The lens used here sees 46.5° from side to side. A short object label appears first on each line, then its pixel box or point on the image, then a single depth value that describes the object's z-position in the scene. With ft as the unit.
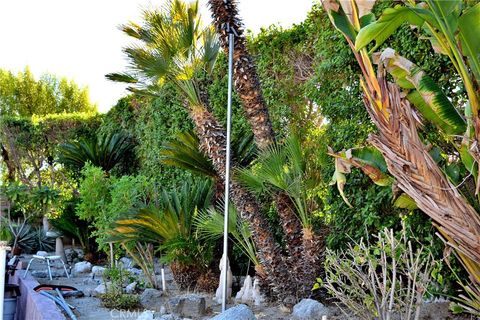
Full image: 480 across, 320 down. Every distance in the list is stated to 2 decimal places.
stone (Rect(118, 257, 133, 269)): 38.12
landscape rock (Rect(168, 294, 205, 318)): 23.17
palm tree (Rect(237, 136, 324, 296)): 22.00
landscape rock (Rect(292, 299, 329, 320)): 21.20
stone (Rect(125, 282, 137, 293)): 28.26
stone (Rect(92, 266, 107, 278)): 35.46
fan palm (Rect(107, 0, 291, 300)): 23.85
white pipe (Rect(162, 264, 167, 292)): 28.40
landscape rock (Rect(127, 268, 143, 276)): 34.47
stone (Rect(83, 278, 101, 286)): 32.78
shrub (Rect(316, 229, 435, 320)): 15.43
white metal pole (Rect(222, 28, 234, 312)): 22.17
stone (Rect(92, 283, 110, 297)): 28.37
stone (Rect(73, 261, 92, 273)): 37.78
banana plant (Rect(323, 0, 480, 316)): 15.31
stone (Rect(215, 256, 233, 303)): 26.01
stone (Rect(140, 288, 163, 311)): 25.87
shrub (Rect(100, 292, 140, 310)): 25.25
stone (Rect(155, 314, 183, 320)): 22.03
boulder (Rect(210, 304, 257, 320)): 18.95
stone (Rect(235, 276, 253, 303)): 25.41
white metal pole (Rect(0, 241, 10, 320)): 12.31
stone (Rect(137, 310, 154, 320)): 20.46
